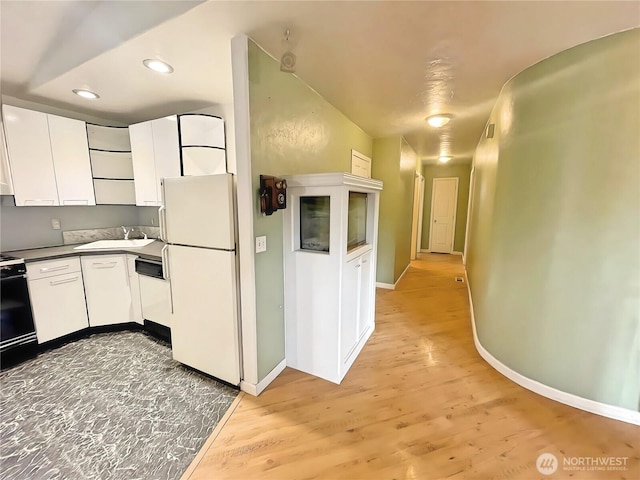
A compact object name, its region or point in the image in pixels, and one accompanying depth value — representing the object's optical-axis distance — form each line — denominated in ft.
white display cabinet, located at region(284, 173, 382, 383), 6.35
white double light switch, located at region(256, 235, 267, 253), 6.06
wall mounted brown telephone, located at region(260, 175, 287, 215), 5.89
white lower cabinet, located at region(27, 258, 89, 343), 7.76
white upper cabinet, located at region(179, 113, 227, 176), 8.69
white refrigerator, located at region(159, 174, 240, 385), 6.04
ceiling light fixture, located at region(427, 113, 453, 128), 10.07
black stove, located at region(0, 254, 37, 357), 7.12
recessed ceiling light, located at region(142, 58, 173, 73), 6.22
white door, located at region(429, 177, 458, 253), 23.59
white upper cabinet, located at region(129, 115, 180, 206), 9.01
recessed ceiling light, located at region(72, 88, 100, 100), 7.94
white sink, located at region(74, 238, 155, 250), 9.06
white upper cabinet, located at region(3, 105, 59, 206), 7.89
